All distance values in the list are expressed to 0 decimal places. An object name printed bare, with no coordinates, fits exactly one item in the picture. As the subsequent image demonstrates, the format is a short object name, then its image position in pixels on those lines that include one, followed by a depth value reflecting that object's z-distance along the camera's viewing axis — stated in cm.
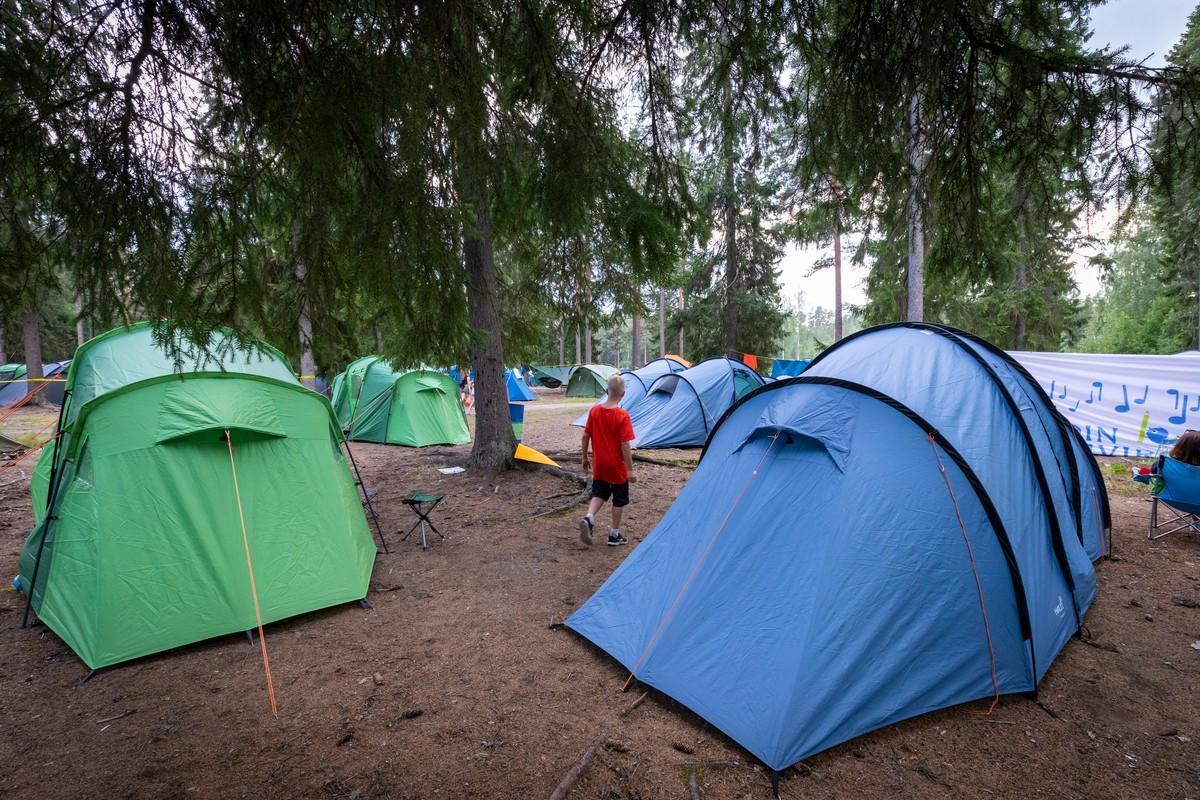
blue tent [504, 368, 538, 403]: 2075
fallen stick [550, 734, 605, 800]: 228
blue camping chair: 487
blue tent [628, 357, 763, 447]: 1072
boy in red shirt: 518
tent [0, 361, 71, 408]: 1792
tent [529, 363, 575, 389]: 3209
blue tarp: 1691
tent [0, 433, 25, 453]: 938
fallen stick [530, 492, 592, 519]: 642
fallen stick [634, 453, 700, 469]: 917
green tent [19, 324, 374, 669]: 342
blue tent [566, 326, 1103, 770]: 260
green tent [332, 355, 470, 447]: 1125
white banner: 814
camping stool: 522
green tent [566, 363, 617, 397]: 2422
